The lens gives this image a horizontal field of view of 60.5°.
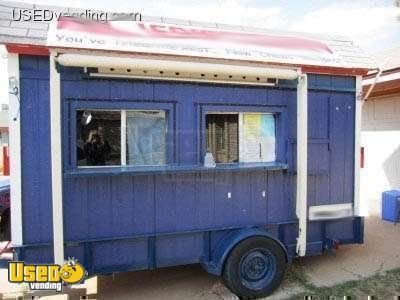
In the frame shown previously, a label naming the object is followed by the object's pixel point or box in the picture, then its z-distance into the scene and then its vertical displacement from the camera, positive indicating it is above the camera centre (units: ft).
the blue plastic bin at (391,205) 25.54 -4.85
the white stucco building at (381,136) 31.43 +0.52
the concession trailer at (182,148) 13.15 -0.25
